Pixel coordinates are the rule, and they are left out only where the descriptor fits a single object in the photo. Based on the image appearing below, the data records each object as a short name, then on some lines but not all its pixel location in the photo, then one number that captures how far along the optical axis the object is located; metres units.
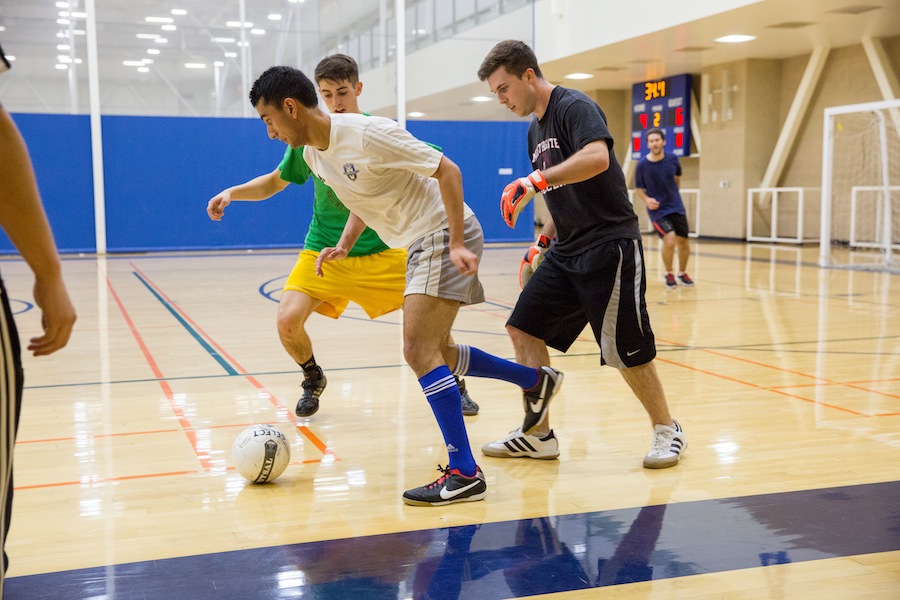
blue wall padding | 14.69
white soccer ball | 3.31
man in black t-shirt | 3.39
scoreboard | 18.41
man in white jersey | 3.06
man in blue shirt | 9.82
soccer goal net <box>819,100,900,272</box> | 11.93
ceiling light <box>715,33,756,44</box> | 14.15
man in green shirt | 4.20
